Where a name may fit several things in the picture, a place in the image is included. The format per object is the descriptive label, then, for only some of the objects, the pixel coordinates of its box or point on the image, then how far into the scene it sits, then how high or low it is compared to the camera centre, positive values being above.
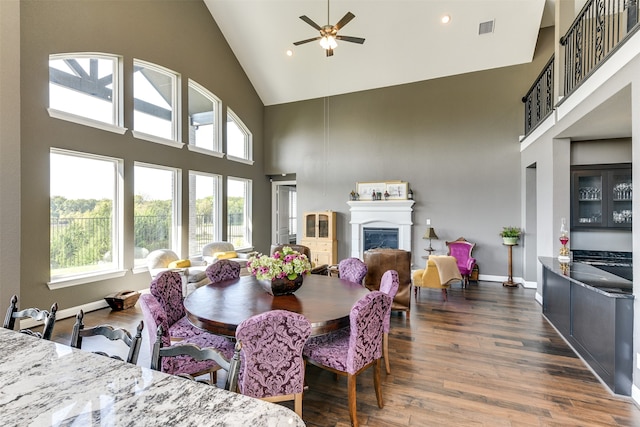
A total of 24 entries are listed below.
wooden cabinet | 7.58 -0.63
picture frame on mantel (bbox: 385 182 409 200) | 7.06 +0.50
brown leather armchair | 4.21 -0.81
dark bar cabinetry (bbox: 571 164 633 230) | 4.68 +0.23
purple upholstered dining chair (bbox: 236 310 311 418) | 1.77 -0.86
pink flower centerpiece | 2.62 -0.50
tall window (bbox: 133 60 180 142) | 5.38 +2.06
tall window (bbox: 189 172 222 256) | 6.48 +0.04
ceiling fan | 4.10 +2.45
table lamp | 6.51 -0.50
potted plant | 5.86 -0.47
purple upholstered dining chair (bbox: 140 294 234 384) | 2.05 -0.99
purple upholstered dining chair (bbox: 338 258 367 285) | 3.57 -0.69
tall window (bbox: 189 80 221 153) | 6.53 +2.08
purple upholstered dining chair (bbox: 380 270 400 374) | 2.68 -0.70
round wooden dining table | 2.06 -0.73
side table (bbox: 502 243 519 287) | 5.98 -1.19
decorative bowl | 2.66 -0.65
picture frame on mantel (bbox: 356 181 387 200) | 7.30 +0.56
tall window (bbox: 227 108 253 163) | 7.61 +1.87
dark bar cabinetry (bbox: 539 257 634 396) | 2.42 -0.98
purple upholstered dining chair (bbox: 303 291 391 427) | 2.07 -1.00
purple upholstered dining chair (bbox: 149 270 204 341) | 2.49 -0.80
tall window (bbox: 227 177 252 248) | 7.59 +0.00
